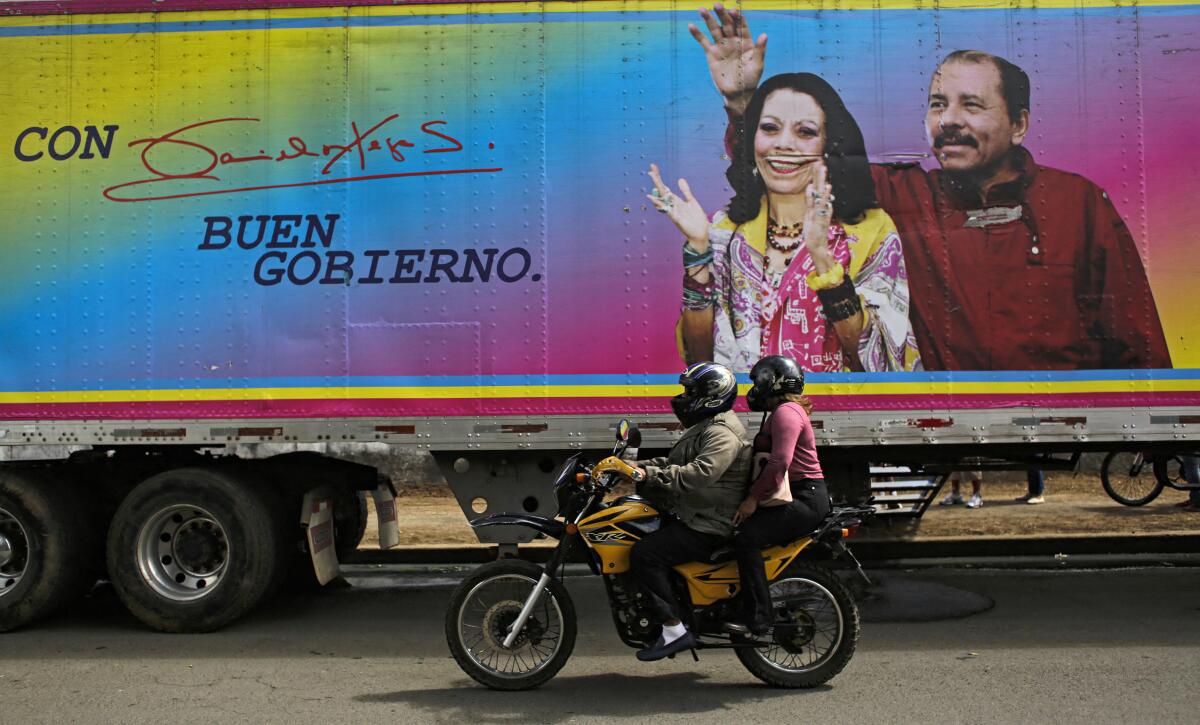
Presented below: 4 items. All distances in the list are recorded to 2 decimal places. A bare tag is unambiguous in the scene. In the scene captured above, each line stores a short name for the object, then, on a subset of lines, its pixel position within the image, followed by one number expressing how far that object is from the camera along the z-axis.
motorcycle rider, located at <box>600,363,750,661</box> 5.51
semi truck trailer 7.09
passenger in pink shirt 5.58
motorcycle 5.69
